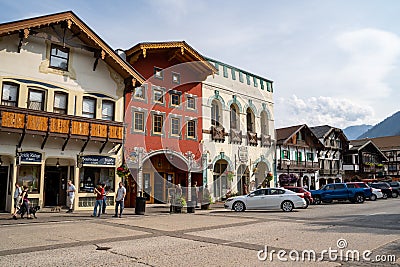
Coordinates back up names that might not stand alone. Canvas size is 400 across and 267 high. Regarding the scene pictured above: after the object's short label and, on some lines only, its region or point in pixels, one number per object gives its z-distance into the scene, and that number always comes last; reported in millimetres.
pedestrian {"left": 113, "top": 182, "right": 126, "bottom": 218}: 18281
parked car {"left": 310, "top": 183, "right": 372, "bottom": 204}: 29203
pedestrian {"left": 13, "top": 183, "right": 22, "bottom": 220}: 17627
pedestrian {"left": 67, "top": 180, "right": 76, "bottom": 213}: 20203
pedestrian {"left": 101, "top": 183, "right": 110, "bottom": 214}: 19122
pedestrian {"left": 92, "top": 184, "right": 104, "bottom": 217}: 18484
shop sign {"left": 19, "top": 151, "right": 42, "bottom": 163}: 19531
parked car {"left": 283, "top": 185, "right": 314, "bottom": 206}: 24442
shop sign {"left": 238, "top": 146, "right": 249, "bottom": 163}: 33125
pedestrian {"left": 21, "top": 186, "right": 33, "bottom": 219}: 16995
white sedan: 21234
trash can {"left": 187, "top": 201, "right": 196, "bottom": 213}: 21547
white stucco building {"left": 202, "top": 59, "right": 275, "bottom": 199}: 30938
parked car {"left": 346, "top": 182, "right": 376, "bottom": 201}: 29547
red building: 25356
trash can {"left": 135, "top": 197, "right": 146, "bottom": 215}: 19734
